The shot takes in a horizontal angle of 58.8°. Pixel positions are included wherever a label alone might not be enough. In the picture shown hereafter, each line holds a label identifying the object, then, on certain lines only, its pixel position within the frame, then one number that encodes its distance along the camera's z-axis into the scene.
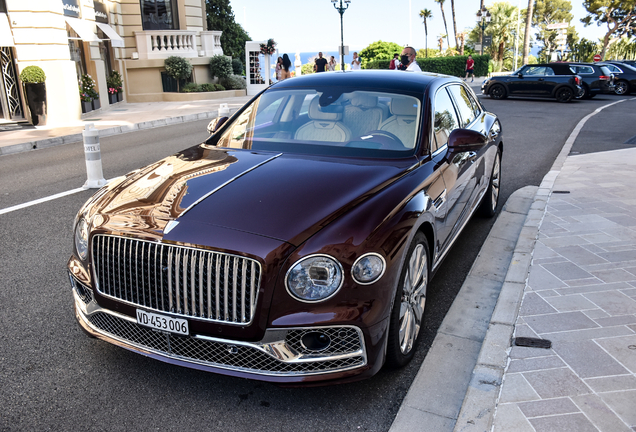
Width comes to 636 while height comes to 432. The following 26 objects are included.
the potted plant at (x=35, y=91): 15.09
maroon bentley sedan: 2.61
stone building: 15.63
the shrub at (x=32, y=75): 15.06
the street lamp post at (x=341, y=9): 34.33
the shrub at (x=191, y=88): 25.42
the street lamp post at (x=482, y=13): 45.65
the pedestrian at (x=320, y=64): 21.50
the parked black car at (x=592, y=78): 23.88
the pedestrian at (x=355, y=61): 24.81
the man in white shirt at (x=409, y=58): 12.20
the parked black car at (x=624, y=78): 26.98
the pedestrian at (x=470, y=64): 34.54
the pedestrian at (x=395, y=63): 17.15
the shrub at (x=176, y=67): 25.11
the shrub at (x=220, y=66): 27.16
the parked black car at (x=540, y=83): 22.28
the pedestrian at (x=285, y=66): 21.23
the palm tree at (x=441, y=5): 91.88
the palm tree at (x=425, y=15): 100.50
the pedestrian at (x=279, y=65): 21.63
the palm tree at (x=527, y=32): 45.28
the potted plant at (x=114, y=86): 22.83
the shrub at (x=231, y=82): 27.68
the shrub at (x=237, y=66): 32.22
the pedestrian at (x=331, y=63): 28.31
